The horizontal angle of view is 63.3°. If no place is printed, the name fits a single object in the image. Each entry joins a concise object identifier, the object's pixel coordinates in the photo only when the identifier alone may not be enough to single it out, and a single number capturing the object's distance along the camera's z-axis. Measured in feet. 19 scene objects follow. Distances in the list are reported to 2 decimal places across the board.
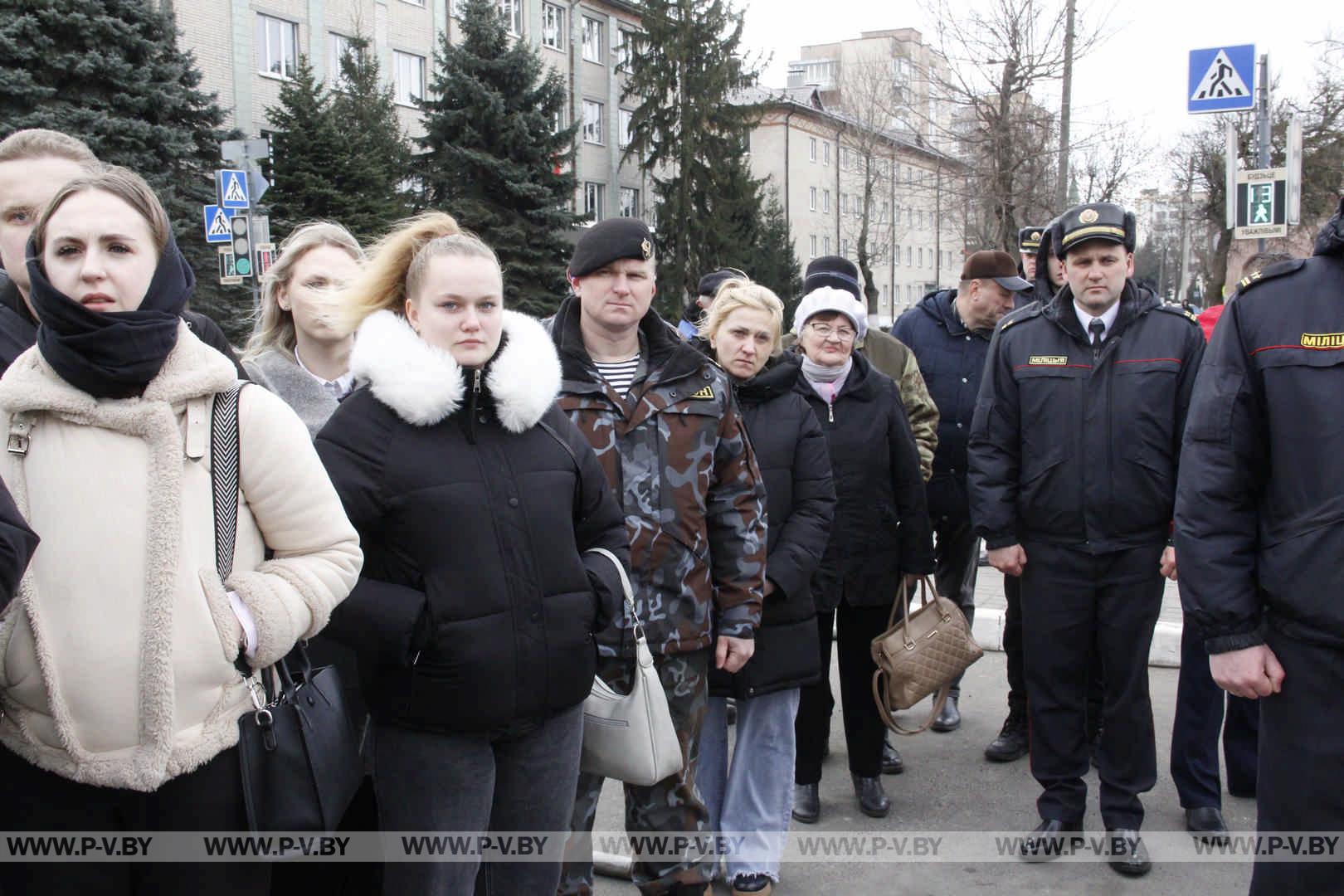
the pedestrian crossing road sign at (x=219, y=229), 51.61
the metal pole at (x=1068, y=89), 58.34
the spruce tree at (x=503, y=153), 93.66
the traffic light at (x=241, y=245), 49.01
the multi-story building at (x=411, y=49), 90.99
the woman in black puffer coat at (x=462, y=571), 8.65
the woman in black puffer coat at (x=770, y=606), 12.75
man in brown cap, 18.86
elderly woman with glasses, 14.93
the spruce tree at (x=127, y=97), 60.90
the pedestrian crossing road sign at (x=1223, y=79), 37.99
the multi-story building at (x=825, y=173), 145.59
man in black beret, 11.15
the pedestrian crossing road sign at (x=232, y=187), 47.75
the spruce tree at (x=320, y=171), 81.00
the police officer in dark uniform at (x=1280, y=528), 9.47
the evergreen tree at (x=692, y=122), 126.52
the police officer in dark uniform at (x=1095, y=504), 13.38
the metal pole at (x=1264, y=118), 41.47
